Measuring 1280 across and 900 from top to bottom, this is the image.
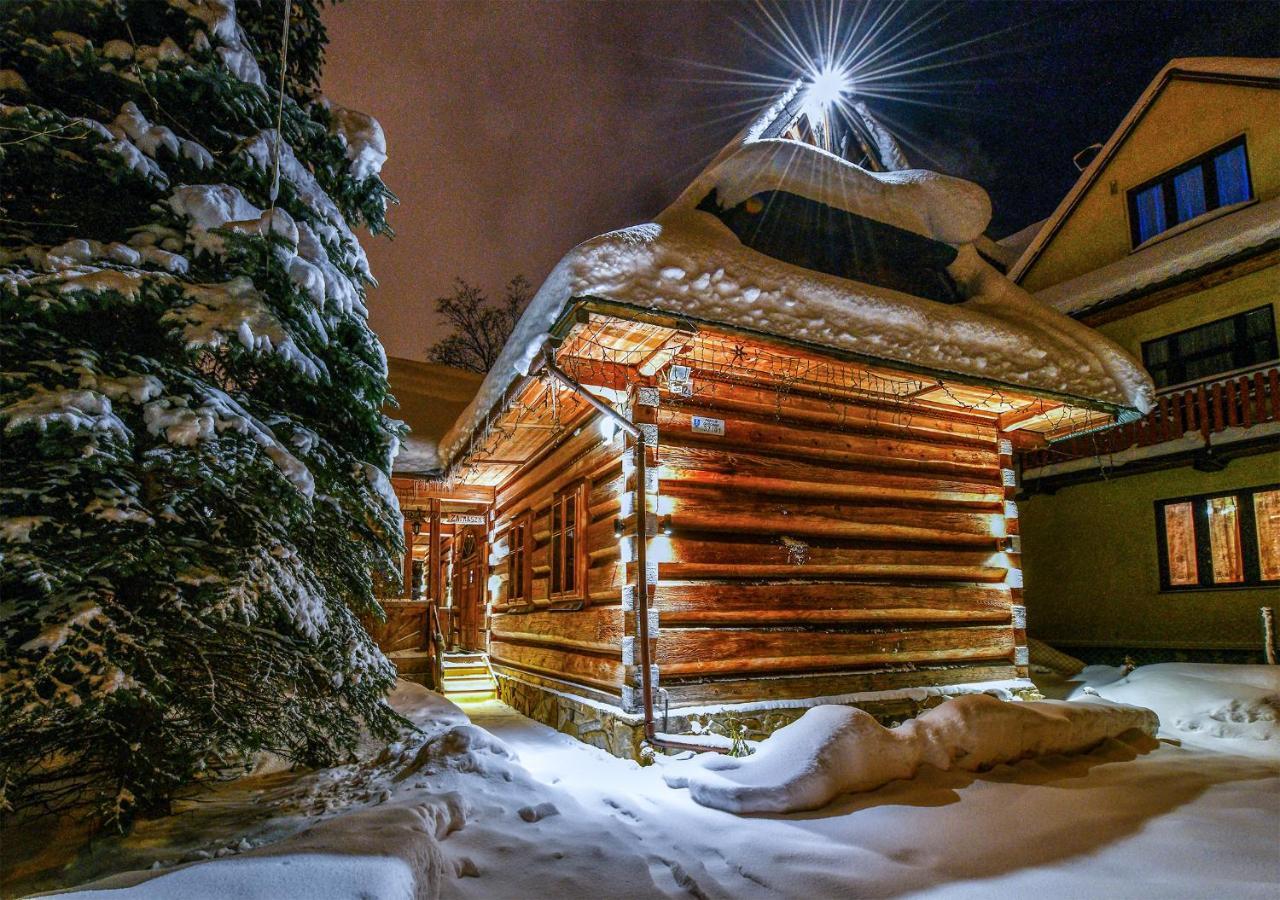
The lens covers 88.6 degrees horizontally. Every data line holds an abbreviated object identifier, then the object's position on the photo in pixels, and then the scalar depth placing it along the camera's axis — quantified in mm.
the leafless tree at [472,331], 29672
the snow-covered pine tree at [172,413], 3236
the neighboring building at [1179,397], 12781
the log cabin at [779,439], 6488
